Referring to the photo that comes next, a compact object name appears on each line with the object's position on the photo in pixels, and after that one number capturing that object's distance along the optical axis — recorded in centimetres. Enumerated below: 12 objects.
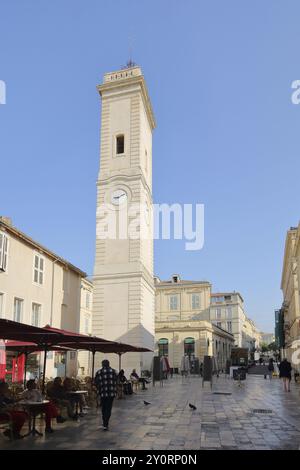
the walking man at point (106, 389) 1089
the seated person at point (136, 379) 2500
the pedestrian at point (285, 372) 2348
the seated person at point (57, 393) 1307
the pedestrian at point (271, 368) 4412
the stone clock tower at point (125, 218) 3253
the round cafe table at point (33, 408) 1020
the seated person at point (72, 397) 1308
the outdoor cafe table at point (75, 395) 1309
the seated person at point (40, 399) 1048
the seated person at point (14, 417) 955
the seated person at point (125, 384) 2121
